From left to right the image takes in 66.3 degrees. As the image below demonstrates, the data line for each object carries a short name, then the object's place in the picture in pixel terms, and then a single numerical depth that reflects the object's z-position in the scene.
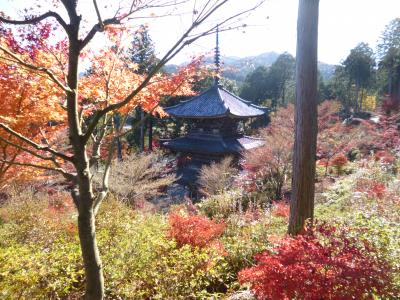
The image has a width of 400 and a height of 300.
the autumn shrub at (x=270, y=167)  13.55
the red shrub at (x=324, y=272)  2.52
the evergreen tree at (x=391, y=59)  31.95
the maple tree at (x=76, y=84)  2.33
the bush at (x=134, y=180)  12.59
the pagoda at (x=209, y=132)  14.53
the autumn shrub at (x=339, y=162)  17.83
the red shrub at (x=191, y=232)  5.58
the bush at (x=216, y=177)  12.85
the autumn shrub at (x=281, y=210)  8.31
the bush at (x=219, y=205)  9.84
